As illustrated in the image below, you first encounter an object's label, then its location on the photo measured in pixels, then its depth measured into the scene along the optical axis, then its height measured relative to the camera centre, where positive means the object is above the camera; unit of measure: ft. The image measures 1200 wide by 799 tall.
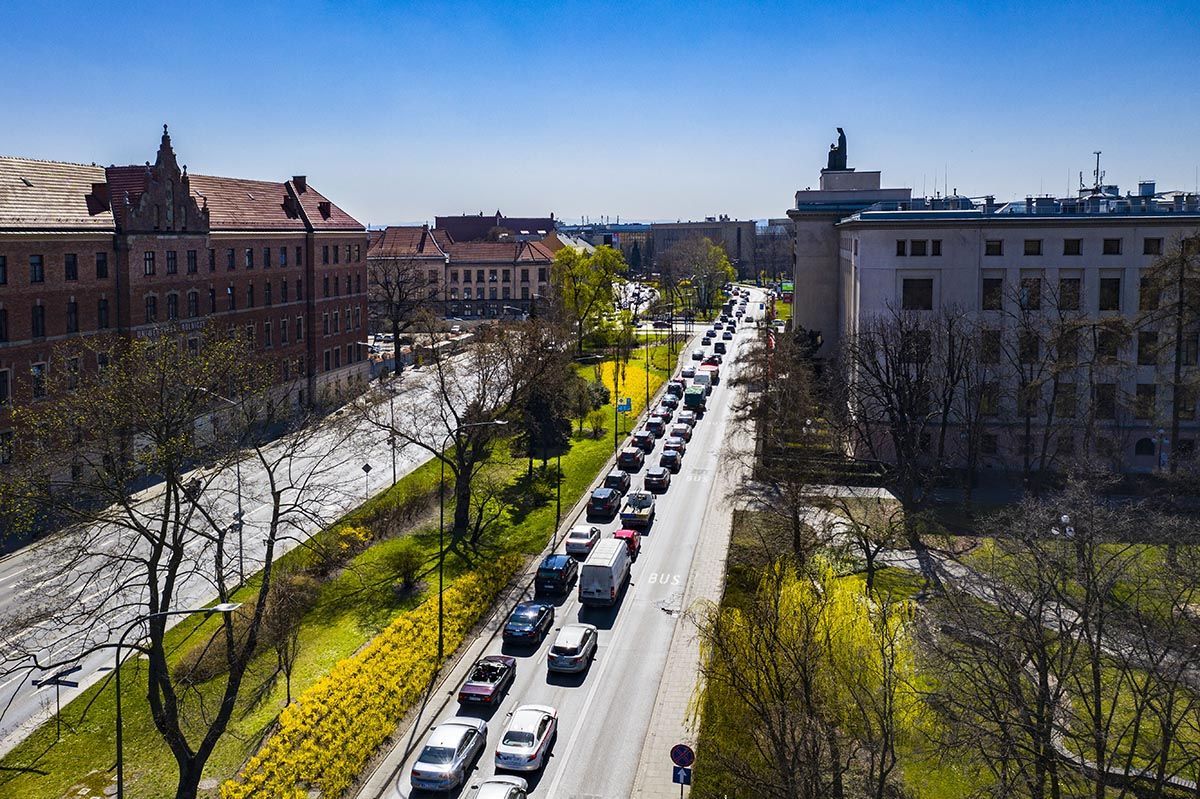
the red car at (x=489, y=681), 89.76 -34.49
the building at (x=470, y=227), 593.01 +48.01
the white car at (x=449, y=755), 75.05 -34.84
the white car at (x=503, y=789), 70.44 -34.53
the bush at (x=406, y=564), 118.11 -32.15
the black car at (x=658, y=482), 167.32 -29.42
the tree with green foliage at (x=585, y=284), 297.94 +6.93
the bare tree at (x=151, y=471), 70.59 -14.70
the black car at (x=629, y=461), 181.16 -28.20
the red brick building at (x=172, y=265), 147.84 +7.62
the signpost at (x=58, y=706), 70.18 -33.19
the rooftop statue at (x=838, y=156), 262.06 +40.16
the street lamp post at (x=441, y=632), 98.78 -33.30
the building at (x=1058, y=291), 165.99 +3.10
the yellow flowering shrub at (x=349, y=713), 74.33 -34.38
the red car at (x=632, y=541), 132.67 -31.38
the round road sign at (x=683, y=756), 67.77 -30.63
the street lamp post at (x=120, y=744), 63.70 -29.46
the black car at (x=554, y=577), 118.42 -32.38
